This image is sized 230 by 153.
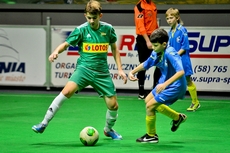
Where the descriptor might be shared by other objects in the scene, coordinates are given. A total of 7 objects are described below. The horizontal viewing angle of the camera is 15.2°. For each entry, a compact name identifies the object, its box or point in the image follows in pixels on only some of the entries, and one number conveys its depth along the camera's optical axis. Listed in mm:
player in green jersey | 10391
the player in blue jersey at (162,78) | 10113
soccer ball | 10083
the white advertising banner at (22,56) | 19468
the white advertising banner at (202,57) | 18131
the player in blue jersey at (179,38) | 14415
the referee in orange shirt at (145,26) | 16829
